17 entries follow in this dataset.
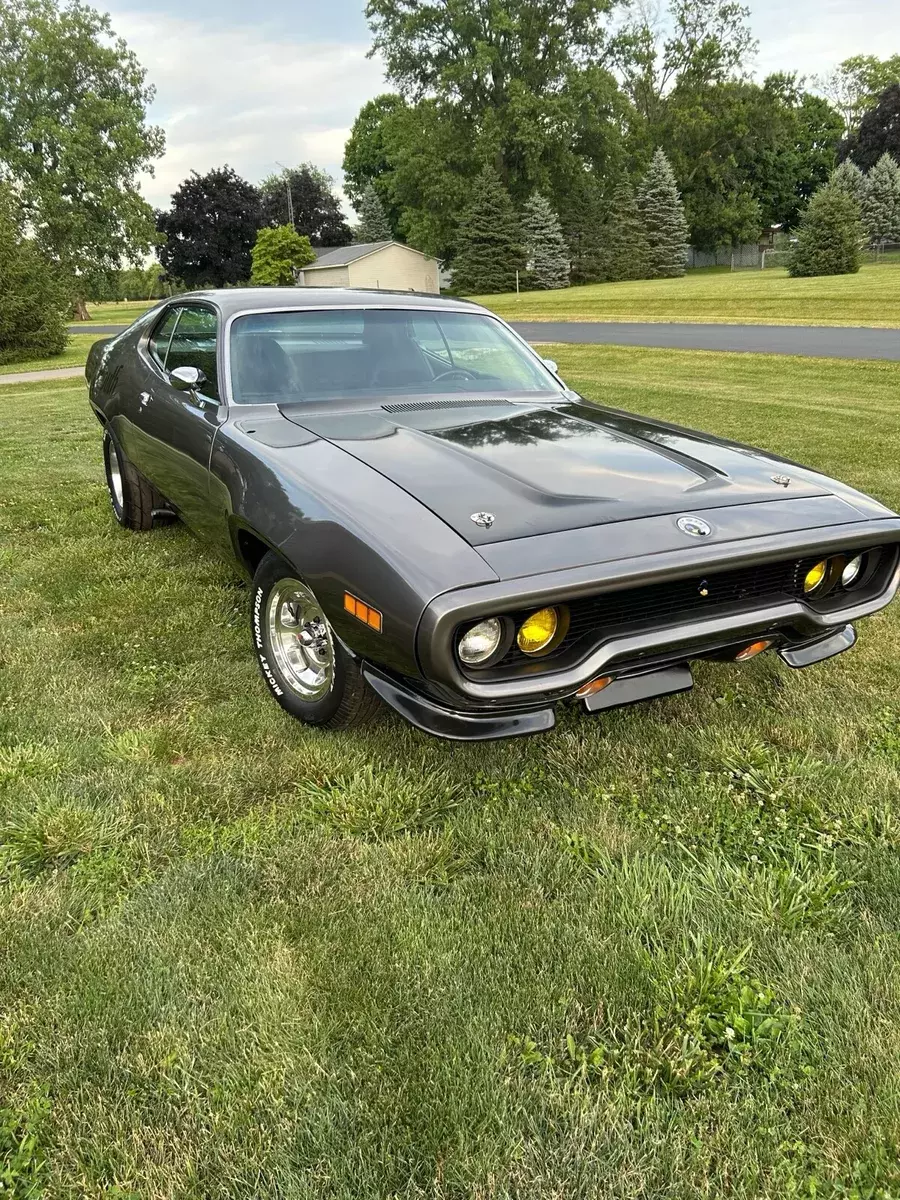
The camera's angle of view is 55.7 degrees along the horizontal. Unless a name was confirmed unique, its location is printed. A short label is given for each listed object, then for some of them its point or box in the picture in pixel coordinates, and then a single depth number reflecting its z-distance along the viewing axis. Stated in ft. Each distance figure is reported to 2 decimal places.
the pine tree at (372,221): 210.38
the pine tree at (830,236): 118.52
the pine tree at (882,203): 153.69
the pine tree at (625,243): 158.61
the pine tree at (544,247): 153.69
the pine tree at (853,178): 155.84
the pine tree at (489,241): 153.69
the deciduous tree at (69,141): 121.39
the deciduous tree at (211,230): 185.26
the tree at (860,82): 232.32
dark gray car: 7.27
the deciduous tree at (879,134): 200.64
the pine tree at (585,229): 161.68
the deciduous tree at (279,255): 161.48
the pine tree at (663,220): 156.66
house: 161.38
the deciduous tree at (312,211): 225.15
